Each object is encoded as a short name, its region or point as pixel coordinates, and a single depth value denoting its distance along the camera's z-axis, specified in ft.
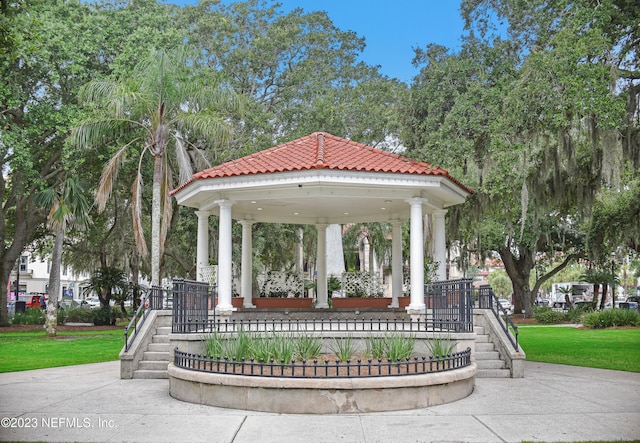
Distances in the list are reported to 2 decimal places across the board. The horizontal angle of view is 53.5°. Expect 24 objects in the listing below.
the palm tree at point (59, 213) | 74.28
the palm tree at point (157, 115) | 62.90
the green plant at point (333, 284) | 75.56
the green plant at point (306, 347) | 31.55
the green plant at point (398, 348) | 31.63
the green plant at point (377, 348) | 32.76
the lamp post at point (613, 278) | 134.53
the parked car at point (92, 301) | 219.65
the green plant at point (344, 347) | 31.81
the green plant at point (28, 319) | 103.45
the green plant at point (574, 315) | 112.50
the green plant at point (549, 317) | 113.39
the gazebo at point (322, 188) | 44.55
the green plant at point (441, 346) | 32.55
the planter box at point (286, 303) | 62.23
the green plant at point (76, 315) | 111.75
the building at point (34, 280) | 260.74
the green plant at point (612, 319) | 89.92
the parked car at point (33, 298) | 174.38
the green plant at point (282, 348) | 29.99
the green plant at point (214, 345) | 32.86
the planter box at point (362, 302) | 61.46
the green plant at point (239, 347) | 31.65
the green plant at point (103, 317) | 103.60
